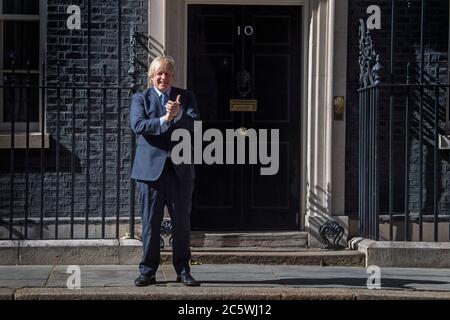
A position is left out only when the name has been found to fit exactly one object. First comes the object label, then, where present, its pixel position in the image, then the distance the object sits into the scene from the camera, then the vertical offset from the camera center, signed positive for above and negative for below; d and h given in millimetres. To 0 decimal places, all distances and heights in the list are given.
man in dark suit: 7238 -212
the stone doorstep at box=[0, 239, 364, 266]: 8500 -1020
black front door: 9367 +563
